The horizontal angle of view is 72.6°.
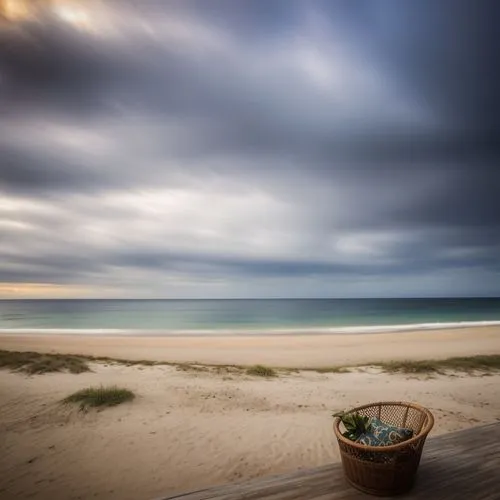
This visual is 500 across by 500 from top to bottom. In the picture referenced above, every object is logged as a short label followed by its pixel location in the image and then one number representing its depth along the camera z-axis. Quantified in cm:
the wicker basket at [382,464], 284
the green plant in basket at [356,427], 320
